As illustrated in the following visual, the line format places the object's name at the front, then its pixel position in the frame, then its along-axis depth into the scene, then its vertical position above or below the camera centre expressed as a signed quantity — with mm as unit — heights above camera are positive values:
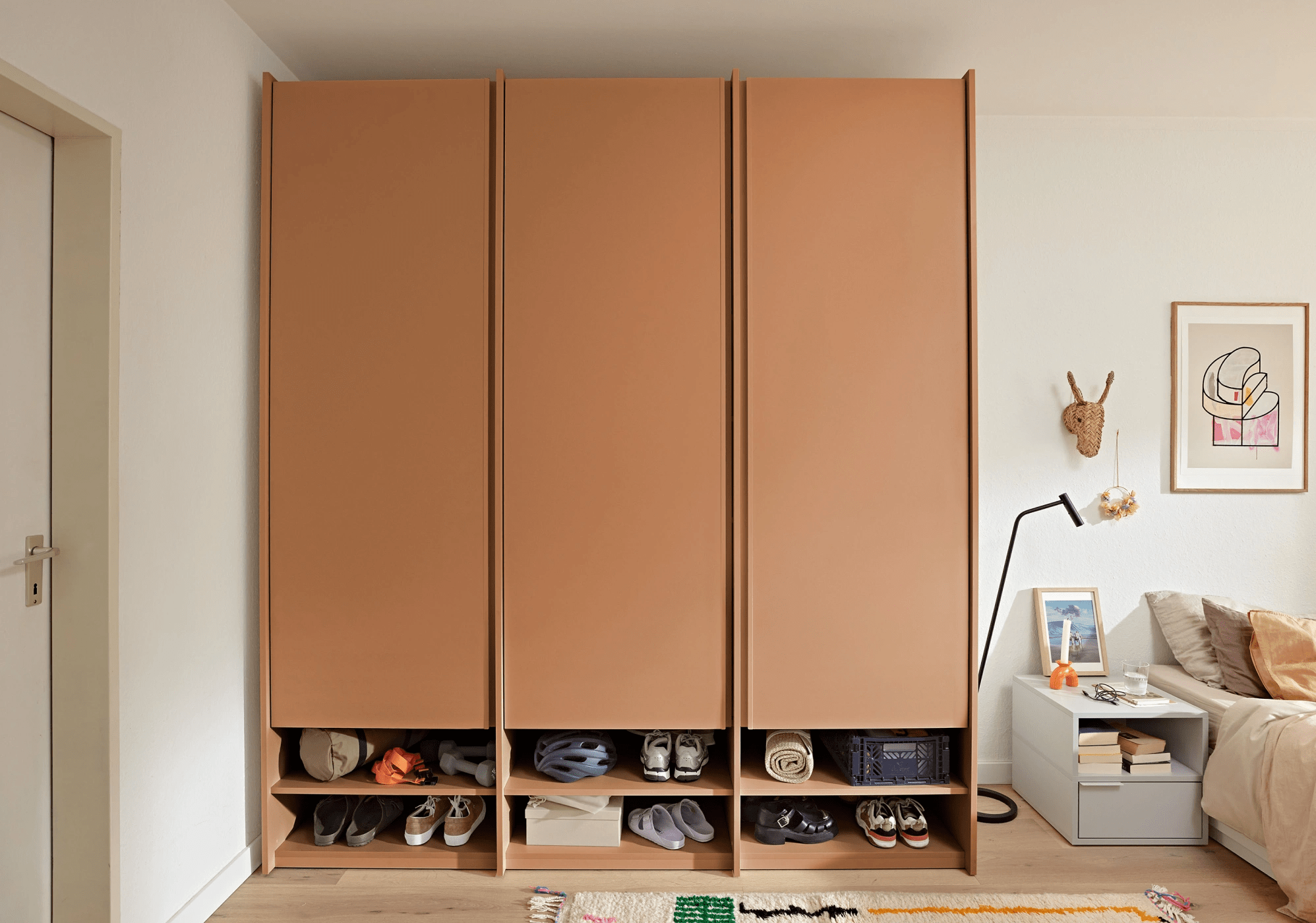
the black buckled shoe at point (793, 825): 2434 -1174
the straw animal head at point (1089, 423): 2951 +168
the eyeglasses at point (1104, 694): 2648 -810
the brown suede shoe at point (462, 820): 2461 -1185
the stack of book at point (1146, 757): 2549 -982
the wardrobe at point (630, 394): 2369 +216
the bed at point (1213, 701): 2397 -827
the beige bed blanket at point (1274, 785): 2121 -959
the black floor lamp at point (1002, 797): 2646 -1232
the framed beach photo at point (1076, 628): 2992 -643
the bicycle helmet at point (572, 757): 2428 -956
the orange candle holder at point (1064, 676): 2816 -786
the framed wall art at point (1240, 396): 3008 +284
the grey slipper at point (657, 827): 2432 -1190
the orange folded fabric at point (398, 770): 2455 -1010
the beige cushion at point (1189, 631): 2809 -632
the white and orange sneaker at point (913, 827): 2447 -1178
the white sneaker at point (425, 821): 2457 -1192
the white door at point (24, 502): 1651 -98
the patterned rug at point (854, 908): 2139 -1285
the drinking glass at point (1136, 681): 2660 -762
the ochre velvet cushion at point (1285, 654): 2516 -633
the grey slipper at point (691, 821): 2463 -1184
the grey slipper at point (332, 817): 2451 -1175
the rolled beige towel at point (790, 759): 2439 -958
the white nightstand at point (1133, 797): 2539 -1116
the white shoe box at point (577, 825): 2438 -1174
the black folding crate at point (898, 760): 2428 -954
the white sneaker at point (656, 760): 2432 -960
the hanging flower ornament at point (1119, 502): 3002 -145
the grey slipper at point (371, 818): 2449 -1193
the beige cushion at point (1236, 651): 2646 -658
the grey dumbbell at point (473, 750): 2514 -975
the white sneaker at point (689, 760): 2434 -963
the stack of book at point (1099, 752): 2541 -965
